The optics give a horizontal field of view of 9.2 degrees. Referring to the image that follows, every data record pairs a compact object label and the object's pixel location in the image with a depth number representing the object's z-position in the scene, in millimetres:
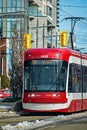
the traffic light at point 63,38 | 45153
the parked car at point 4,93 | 65531
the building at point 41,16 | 108562
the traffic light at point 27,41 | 45031
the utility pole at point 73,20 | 53794
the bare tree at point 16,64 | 47500
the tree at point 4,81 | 86000
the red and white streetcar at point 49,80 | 29453
